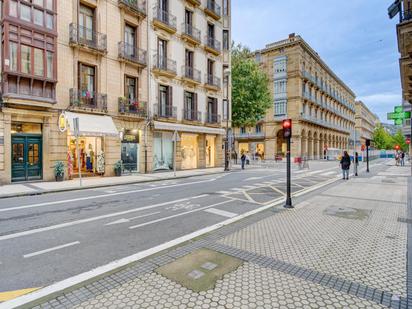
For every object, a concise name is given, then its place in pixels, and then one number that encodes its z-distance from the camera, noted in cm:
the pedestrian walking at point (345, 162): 1570
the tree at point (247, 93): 2967
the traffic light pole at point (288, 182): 783
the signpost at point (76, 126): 1238
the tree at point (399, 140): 8912
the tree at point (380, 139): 9581
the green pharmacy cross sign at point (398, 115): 1415
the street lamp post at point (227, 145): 2305
